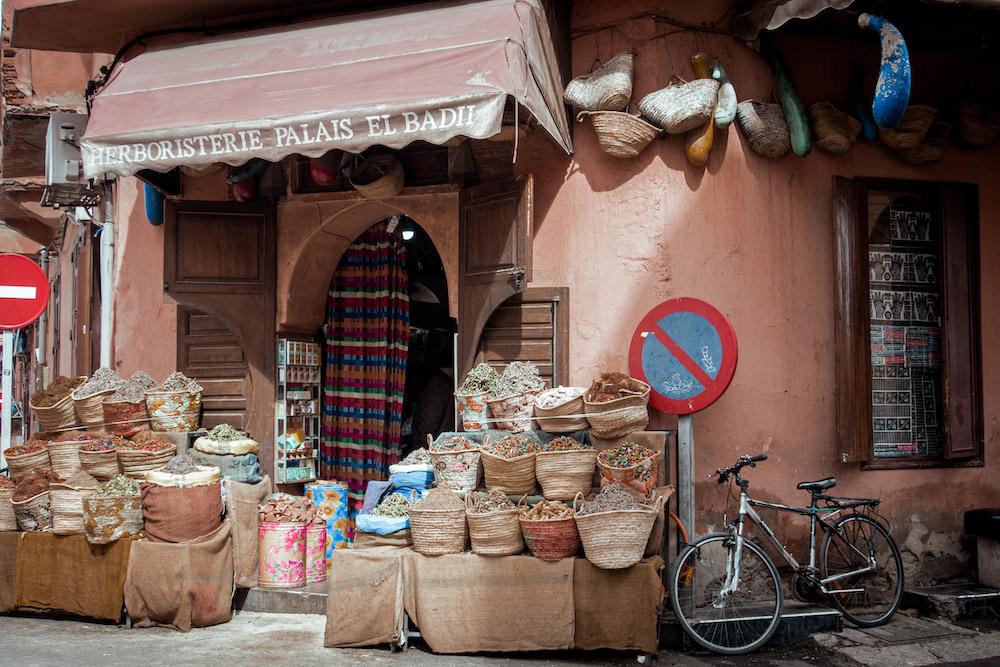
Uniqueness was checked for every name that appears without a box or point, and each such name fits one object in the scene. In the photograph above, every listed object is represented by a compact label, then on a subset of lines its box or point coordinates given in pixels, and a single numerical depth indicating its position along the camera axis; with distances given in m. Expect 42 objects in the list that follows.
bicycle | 5.83
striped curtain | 8.66
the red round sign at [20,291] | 7.66
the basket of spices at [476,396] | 6.56
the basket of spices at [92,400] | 7.46
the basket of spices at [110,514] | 6.52
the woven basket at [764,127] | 6.64
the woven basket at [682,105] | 6.36
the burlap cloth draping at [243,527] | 6.86
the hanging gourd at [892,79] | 5.91
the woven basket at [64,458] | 7.19
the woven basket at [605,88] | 6.46
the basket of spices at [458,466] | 6.12
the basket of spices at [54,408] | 7.49
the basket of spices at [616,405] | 5.82
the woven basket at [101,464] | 7.03
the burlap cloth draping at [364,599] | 5.87
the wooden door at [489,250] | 6.59
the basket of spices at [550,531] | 5.59
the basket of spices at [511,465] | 5.86
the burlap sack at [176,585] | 6.43
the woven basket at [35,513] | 6.88
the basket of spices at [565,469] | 5.80
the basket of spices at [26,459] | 7.12
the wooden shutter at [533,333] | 6.69
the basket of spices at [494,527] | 5.67
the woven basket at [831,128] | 6.76
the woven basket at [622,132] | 6.47
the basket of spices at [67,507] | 6.71
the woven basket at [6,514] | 6.92
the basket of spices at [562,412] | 6.04
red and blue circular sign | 5.92
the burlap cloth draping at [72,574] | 6.59
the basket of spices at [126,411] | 7.42
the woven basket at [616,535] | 5.41
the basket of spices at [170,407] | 7.56
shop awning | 5.59
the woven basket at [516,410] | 6.34
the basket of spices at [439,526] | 5.79
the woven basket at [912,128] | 6.87
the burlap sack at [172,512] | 6.52
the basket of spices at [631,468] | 5.64
